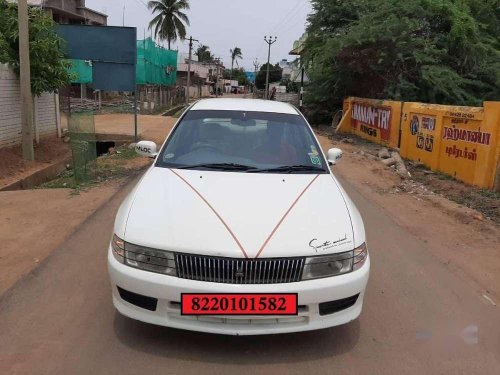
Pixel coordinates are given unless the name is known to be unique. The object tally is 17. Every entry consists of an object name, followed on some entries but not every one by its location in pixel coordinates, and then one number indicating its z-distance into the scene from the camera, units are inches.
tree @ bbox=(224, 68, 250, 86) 5427.2
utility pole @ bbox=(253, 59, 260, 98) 3041.6
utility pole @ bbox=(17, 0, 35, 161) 398.3
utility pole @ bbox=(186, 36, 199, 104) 1930.6
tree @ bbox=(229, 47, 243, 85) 5113.2
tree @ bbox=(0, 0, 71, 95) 455.8
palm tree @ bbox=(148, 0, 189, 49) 2190.0
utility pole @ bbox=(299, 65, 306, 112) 1051.3
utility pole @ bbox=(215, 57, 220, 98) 3425.2
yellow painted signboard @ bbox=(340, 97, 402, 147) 582.6
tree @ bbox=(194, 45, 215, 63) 4787.9
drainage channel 389.4
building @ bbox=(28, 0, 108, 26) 1393.9
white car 116.9
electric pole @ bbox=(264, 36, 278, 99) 3000.2
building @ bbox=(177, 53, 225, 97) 2805.1
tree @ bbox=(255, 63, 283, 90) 4222.9
